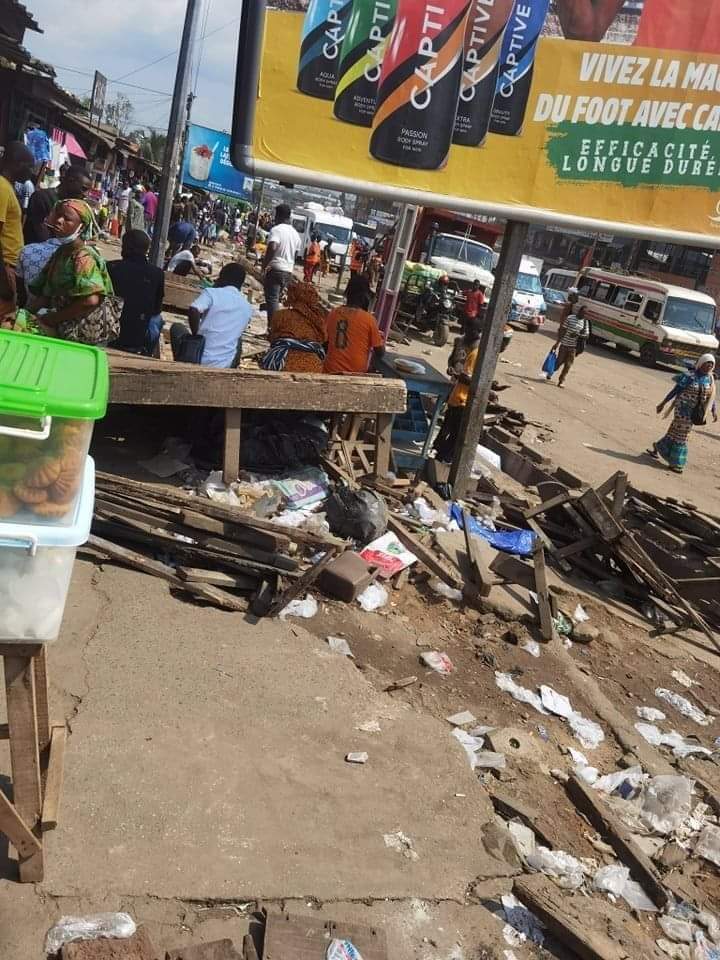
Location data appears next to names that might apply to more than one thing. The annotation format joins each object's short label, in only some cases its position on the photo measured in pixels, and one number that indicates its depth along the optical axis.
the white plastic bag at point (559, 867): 3.25
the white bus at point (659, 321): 22.89
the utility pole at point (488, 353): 6.54
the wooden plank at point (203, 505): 4.88
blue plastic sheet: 6.42
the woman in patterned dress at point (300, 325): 6.85
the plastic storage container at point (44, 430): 1.88
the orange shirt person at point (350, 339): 6.87
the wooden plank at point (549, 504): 6.70
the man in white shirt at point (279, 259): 11.88
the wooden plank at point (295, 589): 4.59
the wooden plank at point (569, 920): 2.80
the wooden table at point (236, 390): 5.38
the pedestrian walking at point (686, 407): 10.64
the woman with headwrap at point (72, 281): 4.77
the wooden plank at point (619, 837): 3.29
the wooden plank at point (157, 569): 4.59
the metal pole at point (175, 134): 9.38
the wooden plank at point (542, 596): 5.32
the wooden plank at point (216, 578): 4.66
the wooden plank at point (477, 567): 5.47
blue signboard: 16.11
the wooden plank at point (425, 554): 5.56
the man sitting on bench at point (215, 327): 6.39
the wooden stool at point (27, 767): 2.22
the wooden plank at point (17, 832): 2.34
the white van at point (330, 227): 35.16
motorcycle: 19.28
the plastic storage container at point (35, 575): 1.99
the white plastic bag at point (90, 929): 2.41
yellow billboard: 5.56
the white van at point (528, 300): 24.88
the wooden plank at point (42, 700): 2.69
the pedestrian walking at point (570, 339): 15.73
